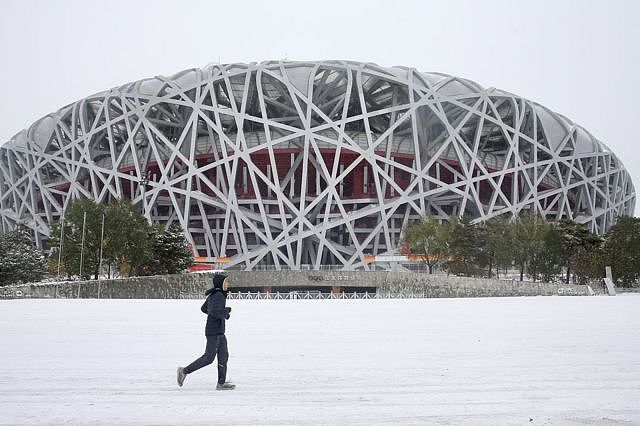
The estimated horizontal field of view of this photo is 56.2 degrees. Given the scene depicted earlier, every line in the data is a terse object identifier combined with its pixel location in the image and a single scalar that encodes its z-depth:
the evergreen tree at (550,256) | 39.06
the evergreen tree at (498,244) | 39.44
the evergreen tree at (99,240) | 35.44
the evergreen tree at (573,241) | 39.19
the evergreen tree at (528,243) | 39.09
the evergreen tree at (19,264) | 35.94
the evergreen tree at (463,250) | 40.75
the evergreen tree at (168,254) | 39.81
